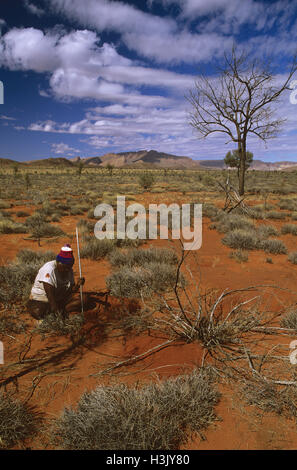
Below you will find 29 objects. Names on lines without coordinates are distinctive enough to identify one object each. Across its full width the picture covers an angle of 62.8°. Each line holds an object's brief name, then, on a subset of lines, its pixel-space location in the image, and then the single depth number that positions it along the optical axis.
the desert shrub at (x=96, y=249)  7.16
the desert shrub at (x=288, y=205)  14.66
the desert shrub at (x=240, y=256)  7.03
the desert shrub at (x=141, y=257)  6.41
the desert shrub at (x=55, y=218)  11.92
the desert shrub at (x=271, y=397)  2.43
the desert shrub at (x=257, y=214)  12.16
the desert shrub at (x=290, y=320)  3.77
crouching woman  3.75
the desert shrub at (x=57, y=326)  3.77
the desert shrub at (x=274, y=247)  7.69
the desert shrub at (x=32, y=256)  6.26
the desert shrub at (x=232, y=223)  10.00
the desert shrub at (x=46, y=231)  9.21
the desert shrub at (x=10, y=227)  9.64
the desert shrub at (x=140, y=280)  4.90
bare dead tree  13.98
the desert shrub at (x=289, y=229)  9.88
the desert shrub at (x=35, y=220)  10.45
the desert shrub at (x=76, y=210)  13.74
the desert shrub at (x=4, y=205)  14.80
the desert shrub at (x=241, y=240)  8.13
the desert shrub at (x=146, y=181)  27.12
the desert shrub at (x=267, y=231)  9.18
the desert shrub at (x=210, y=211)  12.80
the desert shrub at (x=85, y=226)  9.82
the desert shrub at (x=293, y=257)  6.85
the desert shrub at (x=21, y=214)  12.74
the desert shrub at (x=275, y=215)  12.42
